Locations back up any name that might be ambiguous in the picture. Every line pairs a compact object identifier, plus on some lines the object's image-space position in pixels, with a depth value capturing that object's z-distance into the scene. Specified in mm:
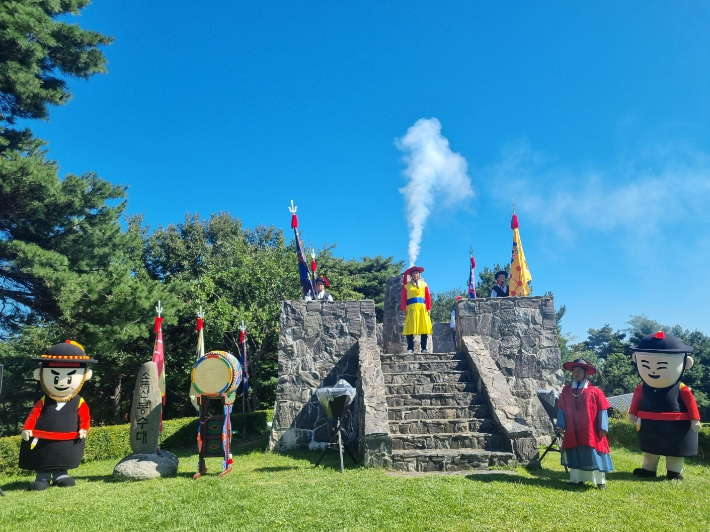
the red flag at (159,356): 8945
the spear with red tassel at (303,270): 11734
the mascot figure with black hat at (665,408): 6387
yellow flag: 12672
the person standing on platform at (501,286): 12961
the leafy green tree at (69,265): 11188
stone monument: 7266
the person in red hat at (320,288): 12841
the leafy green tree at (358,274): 25988
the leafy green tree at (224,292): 18539
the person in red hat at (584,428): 5941
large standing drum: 7078
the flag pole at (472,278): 16536
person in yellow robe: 10547
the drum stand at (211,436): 7215
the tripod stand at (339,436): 7002
